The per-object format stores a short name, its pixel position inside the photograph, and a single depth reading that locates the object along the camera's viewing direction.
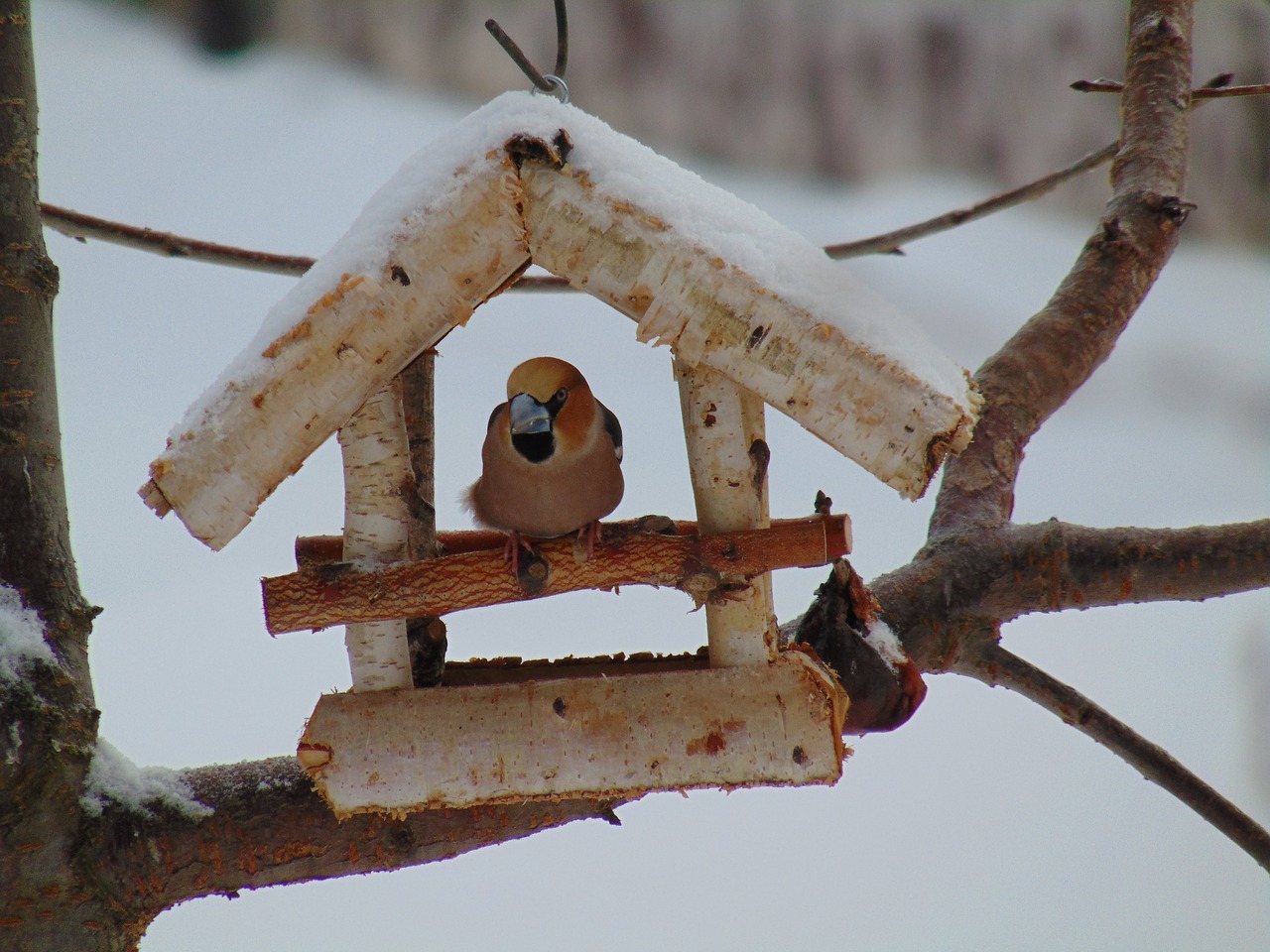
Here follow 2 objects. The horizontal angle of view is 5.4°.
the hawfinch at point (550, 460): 6.49
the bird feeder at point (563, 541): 6.36
